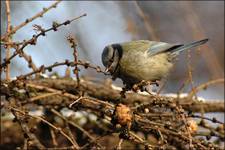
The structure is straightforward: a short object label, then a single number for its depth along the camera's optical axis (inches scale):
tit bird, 251.3
